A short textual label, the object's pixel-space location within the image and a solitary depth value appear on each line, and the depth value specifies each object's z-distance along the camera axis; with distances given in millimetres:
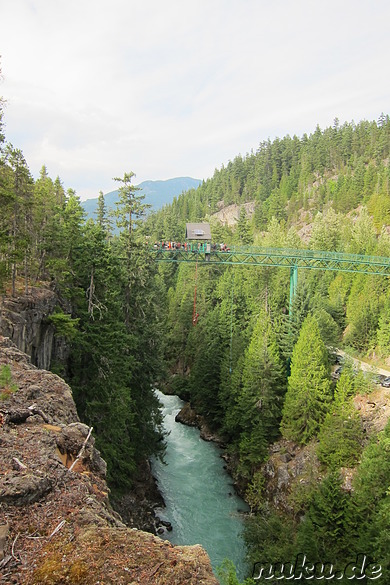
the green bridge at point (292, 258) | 39041
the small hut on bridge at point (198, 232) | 50594
